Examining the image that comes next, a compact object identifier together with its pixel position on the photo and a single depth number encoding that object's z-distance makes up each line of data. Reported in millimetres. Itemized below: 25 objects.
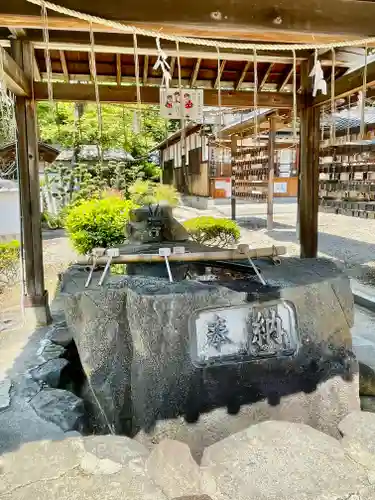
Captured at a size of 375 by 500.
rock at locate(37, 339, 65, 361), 4293
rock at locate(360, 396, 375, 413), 3941
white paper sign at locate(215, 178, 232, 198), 17997
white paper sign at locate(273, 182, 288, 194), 21350
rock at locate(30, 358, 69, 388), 3862
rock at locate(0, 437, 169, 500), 2219
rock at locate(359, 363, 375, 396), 4105
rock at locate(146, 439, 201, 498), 2303
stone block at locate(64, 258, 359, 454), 3225
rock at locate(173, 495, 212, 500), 2221
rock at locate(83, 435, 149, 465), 2510
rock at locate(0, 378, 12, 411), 3346
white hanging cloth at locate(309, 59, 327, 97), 3678
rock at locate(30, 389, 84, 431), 3115
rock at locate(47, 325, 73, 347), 4711
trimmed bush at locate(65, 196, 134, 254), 8906
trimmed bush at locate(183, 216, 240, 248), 9859
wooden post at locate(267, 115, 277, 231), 13863
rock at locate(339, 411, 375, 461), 2752
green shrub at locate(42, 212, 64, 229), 15872
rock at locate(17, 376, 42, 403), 3528
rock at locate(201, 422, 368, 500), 2357
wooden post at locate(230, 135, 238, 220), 16750
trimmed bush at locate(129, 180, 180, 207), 10029
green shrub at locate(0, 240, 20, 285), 7527
